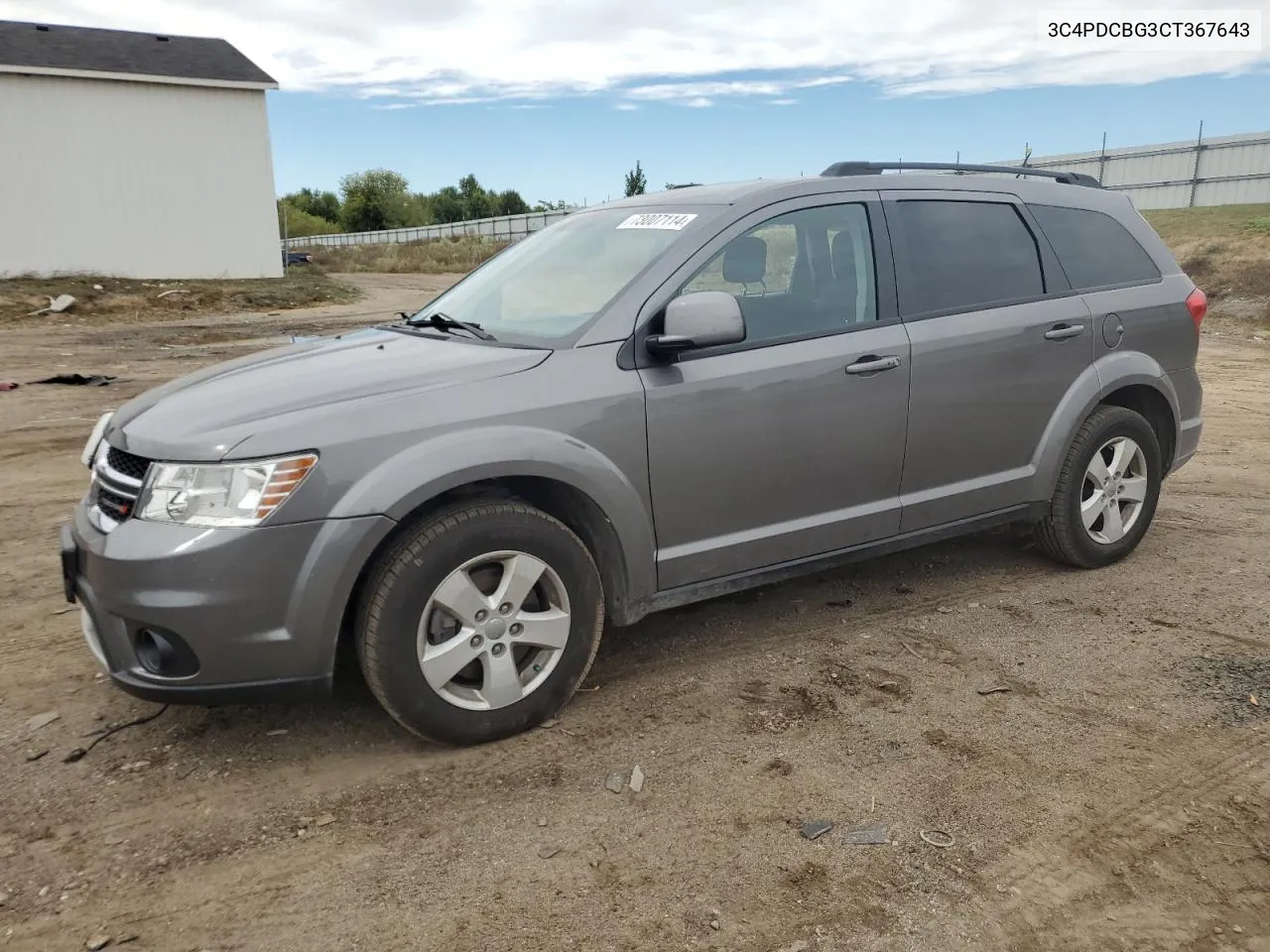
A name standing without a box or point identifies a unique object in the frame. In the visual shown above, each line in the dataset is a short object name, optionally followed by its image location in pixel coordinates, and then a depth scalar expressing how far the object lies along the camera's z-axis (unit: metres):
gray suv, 2.97
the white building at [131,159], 21.28
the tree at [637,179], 45.91
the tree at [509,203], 86.62
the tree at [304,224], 78.94
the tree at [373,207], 77.94
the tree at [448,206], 86.96
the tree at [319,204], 90.56
